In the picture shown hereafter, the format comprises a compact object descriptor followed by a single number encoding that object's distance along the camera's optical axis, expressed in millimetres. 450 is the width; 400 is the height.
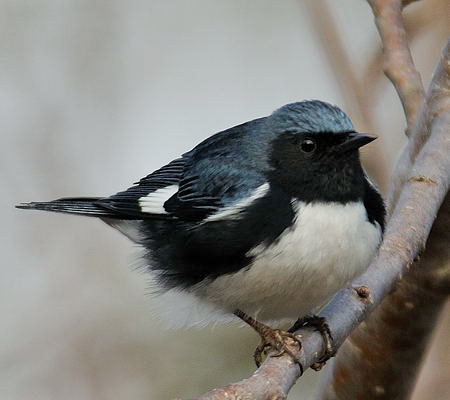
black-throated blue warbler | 5672
